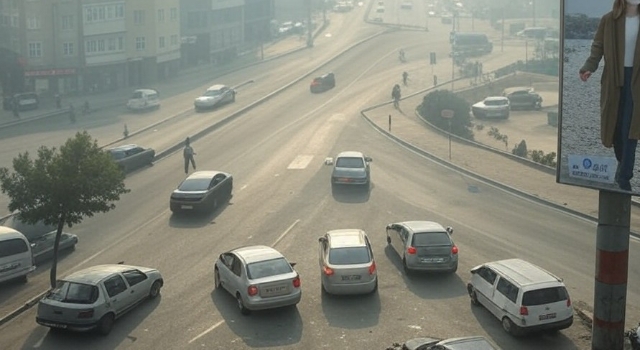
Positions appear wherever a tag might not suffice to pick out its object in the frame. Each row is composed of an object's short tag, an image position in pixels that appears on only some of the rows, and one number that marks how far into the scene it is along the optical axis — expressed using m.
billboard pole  16.81
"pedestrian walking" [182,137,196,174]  41.47
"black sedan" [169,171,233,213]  32.50
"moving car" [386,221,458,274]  24.19
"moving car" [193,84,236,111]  63.19
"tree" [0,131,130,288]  24.58
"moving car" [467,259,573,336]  19.38
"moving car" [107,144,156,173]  41.03
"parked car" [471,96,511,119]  64.75
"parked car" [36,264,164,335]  20.05
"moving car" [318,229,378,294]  22.23
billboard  14.56
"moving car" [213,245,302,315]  20.94
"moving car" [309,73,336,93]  72.00
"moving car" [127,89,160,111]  65.31
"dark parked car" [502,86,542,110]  70.06
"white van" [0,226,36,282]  25.27
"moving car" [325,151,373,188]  36.91
